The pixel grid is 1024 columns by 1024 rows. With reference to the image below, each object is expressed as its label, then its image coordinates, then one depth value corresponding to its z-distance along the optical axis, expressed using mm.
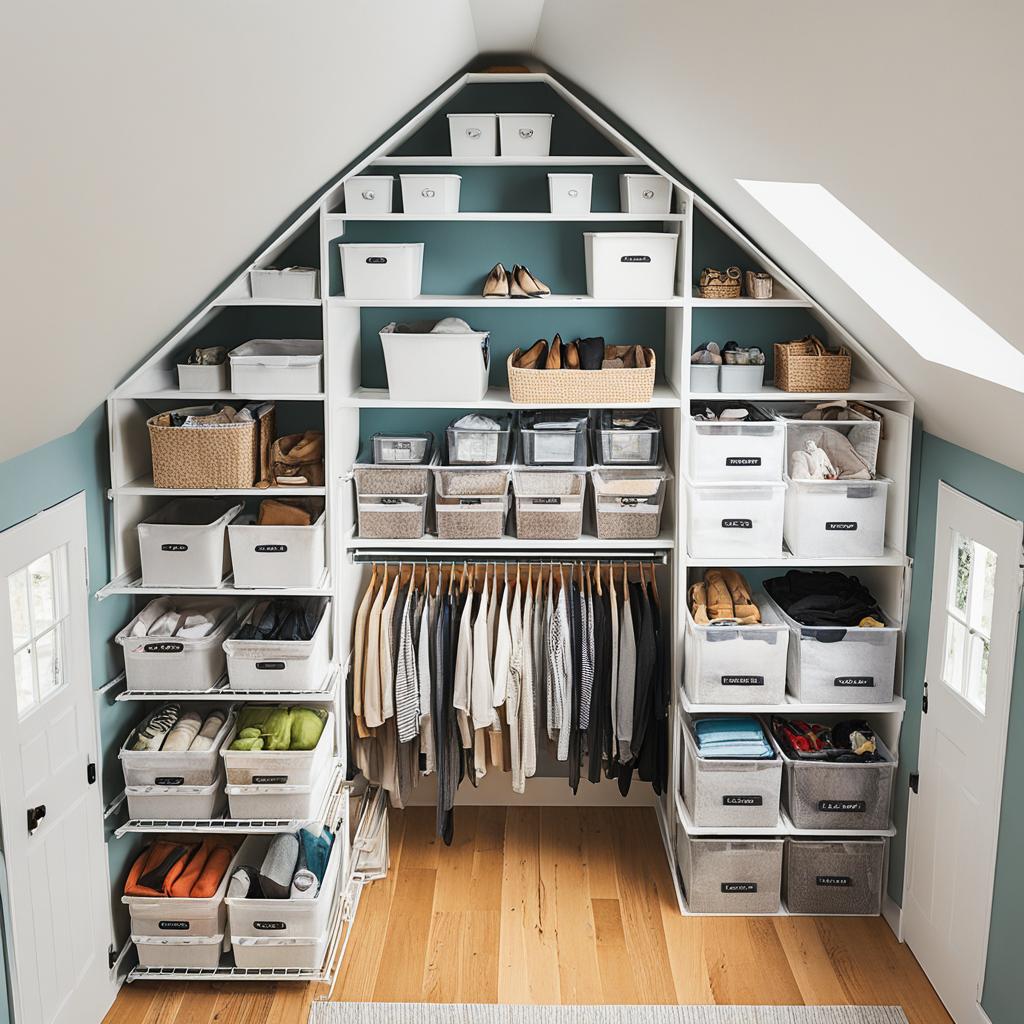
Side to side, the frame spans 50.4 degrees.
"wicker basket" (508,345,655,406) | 3812
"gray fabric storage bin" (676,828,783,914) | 3896
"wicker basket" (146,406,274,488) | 3631
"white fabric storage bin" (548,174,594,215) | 3762
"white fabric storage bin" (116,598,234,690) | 3658
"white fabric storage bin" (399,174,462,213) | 3729
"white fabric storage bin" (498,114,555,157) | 3762
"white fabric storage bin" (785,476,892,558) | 3809
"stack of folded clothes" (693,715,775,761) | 3869
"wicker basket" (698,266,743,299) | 3875
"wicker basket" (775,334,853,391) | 3797
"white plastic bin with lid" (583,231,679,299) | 3777
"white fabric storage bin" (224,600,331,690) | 3717
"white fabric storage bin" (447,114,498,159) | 3754
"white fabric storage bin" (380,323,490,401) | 3820
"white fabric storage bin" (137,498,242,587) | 3680
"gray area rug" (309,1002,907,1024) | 3408
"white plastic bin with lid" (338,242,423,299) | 3771
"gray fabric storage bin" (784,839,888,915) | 3891
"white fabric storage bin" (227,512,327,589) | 3729
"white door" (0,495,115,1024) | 2871
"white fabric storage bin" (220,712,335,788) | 3633
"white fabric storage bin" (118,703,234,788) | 3615
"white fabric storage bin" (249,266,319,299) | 3744
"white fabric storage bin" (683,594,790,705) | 3828
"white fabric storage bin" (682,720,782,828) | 3850
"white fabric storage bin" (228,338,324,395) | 3734
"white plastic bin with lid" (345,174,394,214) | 3756
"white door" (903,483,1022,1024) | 3088
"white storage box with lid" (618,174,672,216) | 3812
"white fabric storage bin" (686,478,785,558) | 3855
